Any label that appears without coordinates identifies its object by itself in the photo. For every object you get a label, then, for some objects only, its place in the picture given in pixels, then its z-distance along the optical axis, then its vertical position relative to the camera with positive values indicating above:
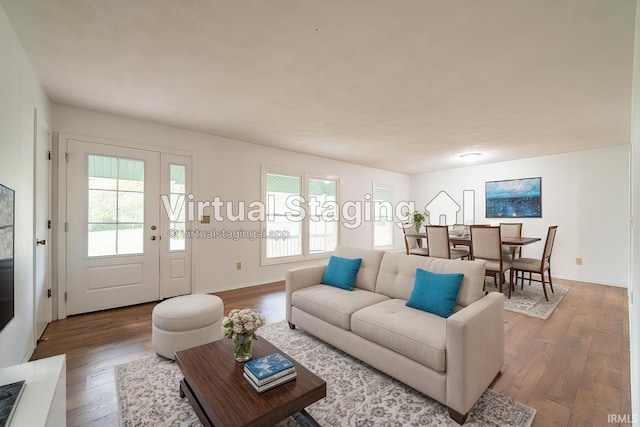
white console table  0.98 -0.71
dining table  4.12 -0.40
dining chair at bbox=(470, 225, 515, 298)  3.89 -0.50
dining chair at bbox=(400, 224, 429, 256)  5.34 -0.56
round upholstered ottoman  2.24 -0.91
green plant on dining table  5.45 -0.08
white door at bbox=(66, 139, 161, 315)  3.25 -0.14
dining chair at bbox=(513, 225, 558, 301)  3.99 -0.71
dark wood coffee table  1.24 -0.88
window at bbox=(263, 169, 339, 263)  5.02 +0.00
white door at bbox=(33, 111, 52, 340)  2.58 -0.12
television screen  1.46 -0.23
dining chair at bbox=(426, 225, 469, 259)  4.34 -0.43
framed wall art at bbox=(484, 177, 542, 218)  5.52 +0.35
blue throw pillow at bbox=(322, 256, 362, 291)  2.88 -0.62
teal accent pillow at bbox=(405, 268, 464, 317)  2.08 -0.60
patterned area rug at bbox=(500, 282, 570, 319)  3.46 -1.19
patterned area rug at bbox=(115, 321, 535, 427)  1.64 -1.21
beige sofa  1.63 -0.79
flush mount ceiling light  5.25 +1.15
